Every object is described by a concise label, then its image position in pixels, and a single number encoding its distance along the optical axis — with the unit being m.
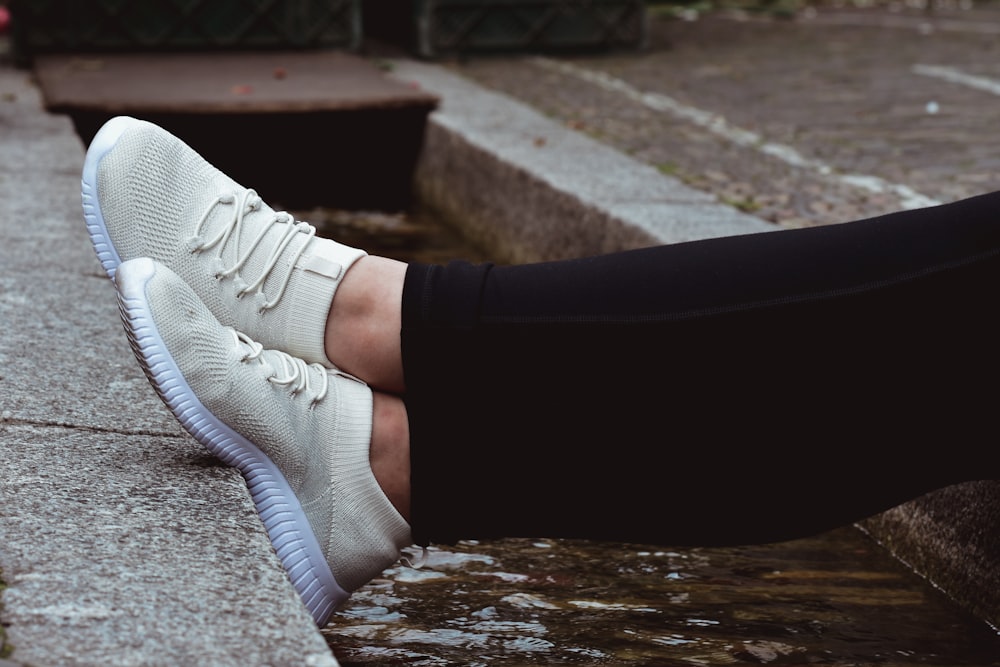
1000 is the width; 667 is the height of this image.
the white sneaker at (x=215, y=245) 1.76
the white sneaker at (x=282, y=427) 1.70
